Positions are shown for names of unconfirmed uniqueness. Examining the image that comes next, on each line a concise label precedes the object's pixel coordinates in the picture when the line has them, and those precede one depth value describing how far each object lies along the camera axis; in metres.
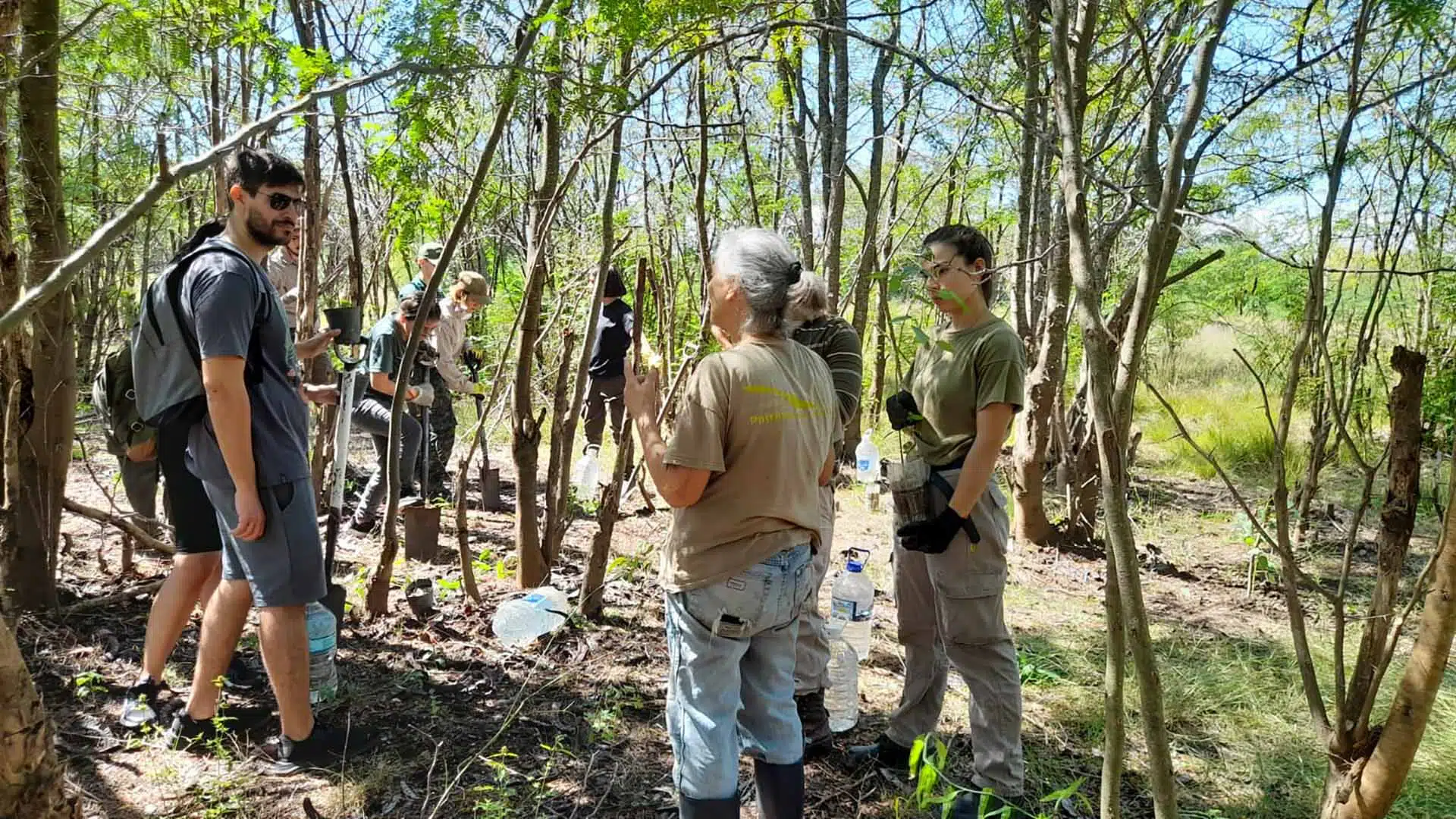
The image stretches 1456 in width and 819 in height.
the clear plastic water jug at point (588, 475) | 6.41
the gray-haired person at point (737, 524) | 2.02
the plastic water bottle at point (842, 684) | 3.17
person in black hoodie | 6.94
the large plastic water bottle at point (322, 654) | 2.85
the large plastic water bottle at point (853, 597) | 3.21
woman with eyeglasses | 2.51
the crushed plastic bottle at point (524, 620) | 3.57
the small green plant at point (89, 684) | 2.83
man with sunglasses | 2.31
